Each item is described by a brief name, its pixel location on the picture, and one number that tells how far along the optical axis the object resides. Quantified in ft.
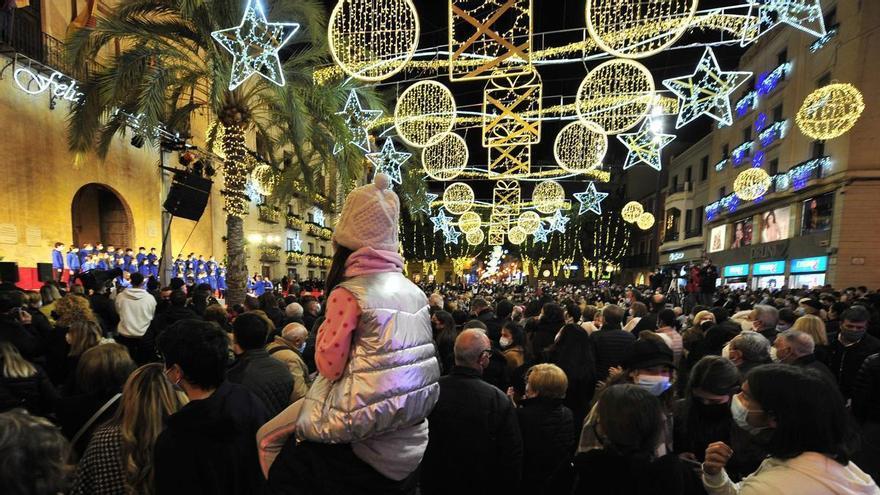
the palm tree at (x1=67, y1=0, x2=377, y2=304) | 28.48
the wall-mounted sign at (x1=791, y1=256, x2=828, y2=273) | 58.70
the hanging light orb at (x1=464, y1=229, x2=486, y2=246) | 82.10
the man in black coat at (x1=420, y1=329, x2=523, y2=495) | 9.09
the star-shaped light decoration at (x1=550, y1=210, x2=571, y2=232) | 83.18
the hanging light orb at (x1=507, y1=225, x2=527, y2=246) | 78.12
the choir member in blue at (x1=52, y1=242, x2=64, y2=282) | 42.75
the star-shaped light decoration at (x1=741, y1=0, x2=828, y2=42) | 19.49
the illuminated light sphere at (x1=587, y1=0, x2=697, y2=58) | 16.96
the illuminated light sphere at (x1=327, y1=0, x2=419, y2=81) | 19.44
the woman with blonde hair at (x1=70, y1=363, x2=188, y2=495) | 6.55
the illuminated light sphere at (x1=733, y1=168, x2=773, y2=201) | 49.60
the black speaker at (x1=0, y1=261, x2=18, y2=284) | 34.47
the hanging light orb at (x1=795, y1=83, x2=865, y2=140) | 34.14
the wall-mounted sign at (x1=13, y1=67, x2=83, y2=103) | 41.65
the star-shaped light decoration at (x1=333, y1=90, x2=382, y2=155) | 37.63
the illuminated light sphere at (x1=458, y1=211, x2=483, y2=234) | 74.54
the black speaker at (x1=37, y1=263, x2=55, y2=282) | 41.04
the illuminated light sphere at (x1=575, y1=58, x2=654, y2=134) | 25.29
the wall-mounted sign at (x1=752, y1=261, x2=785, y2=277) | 68.23
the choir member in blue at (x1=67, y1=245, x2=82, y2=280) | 43.57
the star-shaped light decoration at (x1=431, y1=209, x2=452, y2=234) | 89.93
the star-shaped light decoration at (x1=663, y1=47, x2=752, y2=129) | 30.27
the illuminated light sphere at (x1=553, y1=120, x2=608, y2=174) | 36.65
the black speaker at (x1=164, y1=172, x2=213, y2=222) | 33.19
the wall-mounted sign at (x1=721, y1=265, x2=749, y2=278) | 79.82
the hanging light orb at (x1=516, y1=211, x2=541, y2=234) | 73.82
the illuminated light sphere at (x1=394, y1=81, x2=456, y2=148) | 29.73
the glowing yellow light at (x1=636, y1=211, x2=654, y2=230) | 79.10
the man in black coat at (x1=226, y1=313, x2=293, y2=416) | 9.83
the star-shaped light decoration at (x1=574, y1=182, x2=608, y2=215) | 72.80
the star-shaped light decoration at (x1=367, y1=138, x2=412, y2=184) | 47.32
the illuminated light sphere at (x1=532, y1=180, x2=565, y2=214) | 60.64
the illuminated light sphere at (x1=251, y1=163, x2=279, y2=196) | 50.67
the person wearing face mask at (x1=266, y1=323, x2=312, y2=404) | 10.97
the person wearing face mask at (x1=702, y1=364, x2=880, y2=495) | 5.15
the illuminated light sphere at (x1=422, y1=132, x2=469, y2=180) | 41.04
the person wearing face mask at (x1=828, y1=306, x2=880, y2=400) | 14.42
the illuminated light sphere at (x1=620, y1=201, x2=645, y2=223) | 74.33
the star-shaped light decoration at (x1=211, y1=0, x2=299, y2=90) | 24.21
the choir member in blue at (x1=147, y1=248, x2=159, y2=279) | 51.65
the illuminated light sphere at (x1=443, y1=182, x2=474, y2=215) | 61.98
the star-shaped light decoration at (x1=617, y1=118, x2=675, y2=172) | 38.72
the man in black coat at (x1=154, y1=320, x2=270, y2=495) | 6.18
